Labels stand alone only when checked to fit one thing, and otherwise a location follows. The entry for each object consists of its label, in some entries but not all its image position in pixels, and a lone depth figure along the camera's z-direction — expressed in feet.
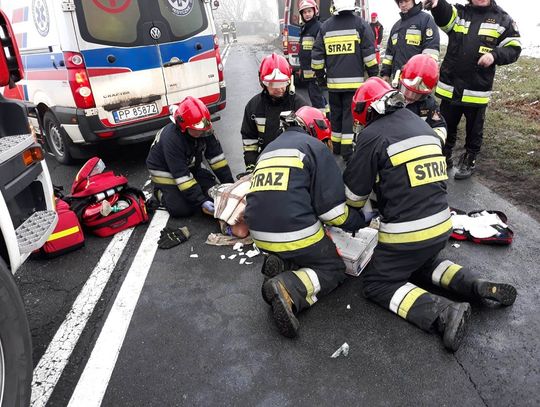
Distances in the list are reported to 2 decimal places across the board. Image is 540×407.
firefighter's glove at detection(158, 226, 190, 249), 12.77
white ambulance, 16.28
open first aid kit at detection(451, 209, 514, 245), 11.66
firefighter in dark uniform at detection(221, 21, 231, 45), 107.21
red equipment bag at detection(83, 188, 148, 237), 13.42
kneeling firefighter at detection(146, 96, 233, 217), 13.52
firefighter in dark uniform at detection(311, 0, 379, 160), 17.11
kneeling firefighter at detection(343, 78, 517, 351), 8.92
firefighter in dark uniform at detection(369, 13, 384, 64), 37.17
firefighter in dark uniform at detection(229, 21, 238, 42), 109.40
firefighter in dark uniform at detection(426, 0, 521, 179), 14.83
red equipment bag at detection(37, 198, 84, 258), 12.26
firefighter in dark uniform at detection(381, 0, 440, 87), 17.43
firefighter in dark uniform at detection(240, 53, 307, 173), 13.93
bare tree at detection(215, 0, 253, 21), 185.96
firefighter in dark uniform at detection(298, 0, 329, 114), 21.88
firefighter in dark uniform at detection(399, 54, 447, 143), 11.72
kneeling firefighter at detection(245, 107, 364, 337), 9.34
